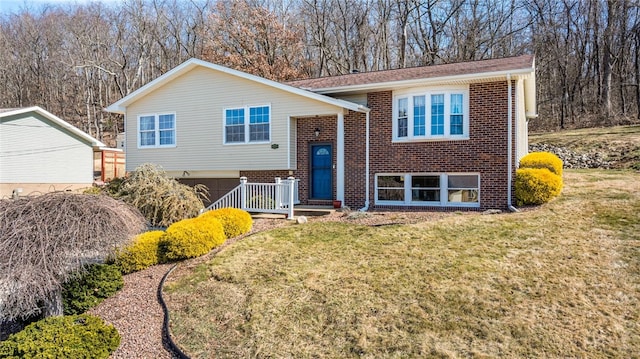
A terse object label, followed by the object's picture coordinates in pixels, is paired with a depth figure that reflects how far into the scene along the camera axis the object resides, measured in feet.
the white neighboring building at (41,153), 68.28
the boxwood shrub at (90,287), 22.82
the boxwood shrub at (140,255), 27.30
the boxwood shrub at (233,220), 33.22
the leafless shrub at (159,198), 38.88
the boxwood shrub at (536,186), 36.19
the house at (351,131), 40.01
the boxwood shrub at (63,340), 16.83
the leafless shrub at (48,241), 17.89
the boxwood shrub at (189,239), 28.60
